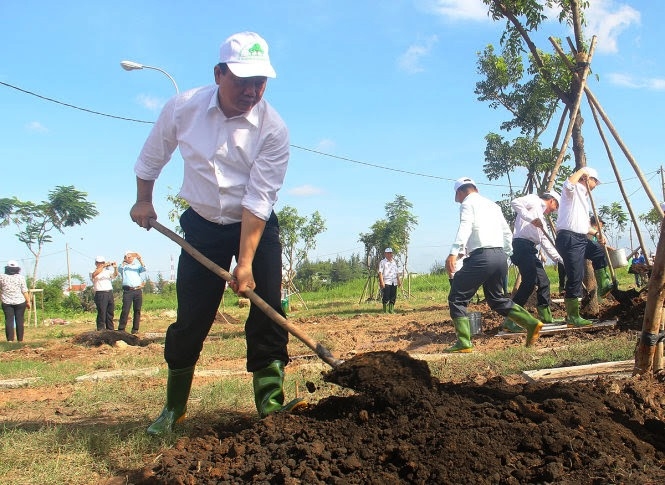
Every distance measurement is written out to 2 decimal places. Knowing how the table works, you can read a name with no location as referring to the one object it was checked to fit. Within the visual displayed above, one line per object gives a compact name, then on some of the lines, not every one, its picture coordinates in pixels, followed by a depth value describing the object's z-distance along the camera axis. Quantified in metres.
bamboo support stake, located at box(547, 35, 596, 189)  9.05
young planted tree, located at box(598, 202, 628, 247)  22.05
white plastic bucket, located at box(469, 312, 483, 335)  8.18
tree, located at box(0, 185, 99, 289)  27.20
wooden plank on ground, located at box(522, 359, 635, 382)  4.45
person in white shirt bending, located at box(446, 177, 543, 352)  6.23
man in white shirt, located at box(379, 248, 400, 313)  16.02
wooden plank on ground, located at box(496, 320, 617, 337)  7.33
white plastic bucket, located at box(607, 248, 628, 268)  10.23
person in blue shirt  12.54
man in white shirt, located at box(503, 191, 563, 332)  7.97
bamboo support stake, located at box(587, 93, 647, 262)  7.65
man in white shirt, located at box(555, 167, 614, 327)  7.29
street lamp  14.93
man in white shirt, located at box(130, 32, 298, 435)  3.26
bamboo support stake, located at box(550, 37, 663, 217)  5.93
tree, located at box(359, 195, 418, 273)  21.80
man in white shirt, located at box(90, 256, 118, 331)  12.64
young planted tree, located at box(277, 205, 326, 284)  23.59
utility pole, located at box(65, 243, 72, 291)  30.10
